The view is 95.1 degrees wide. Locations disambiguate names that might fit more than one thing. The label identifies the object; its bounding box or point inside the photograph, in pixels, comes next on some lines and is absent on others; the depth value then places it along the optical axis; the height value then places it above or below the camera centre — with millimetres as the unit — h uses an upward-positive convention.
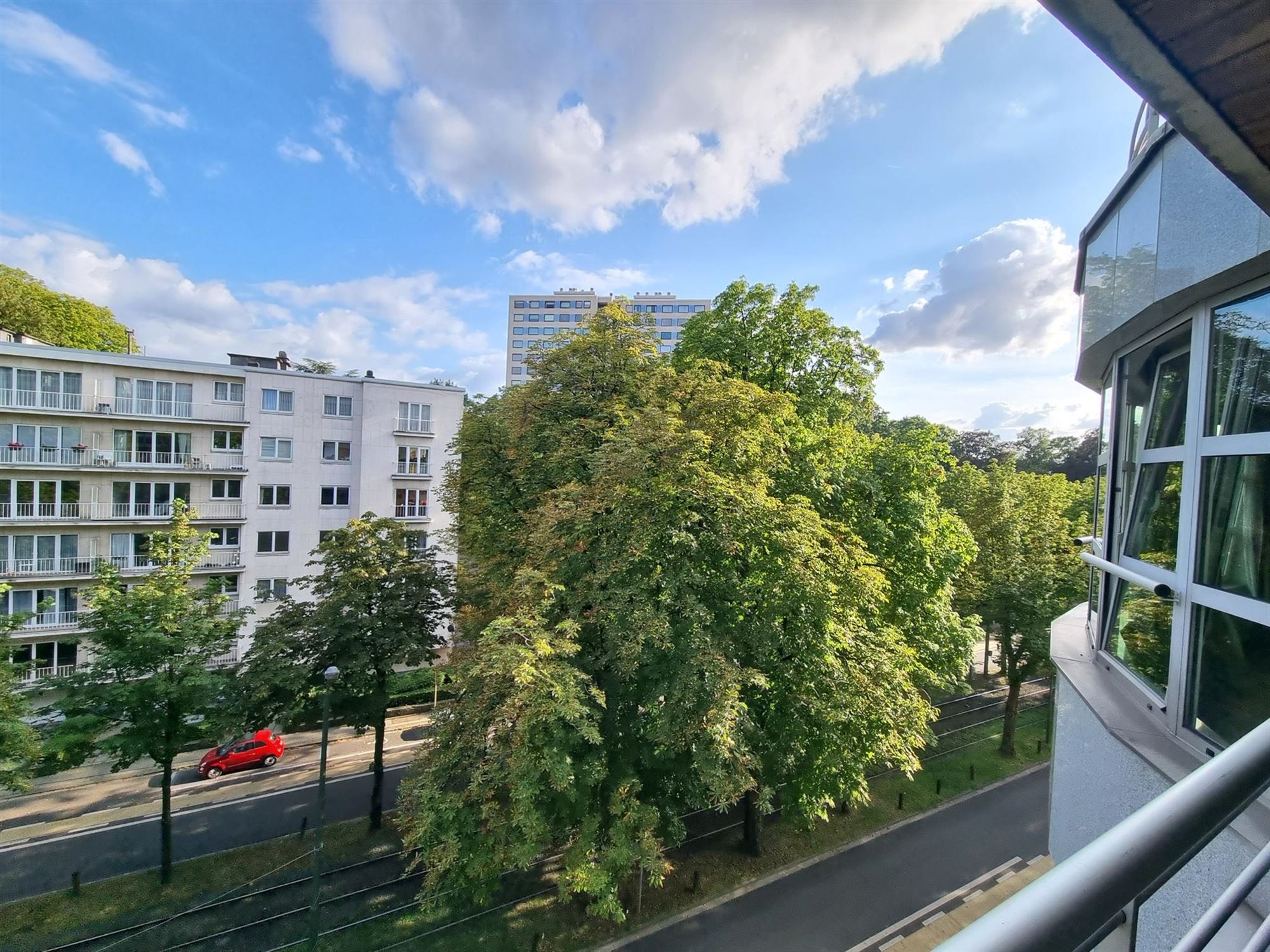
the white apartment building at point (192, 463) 20531 -845
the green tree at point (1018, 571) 17516 -2814
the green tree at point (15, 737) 9711 -5189
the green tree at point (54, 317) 28922 +6510
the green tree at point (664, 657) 8219 -3017
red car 17812 -9776
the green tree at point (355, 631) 12867 -4299
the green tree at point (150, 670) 11477 -4743
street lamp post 10438 -7115
